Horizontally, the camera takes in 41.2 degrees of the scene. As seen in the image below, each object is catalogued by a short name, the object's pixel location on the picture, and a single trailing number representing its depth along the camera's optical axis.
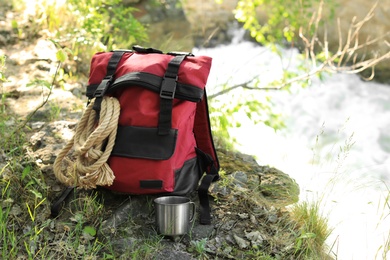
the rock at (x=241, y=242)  2.73
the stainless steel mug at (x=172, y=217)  2.58
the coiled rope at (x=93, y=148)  2.65
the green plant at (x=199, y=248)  2.60
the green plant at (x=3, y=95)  2.95
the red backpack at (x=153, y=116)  2.64
